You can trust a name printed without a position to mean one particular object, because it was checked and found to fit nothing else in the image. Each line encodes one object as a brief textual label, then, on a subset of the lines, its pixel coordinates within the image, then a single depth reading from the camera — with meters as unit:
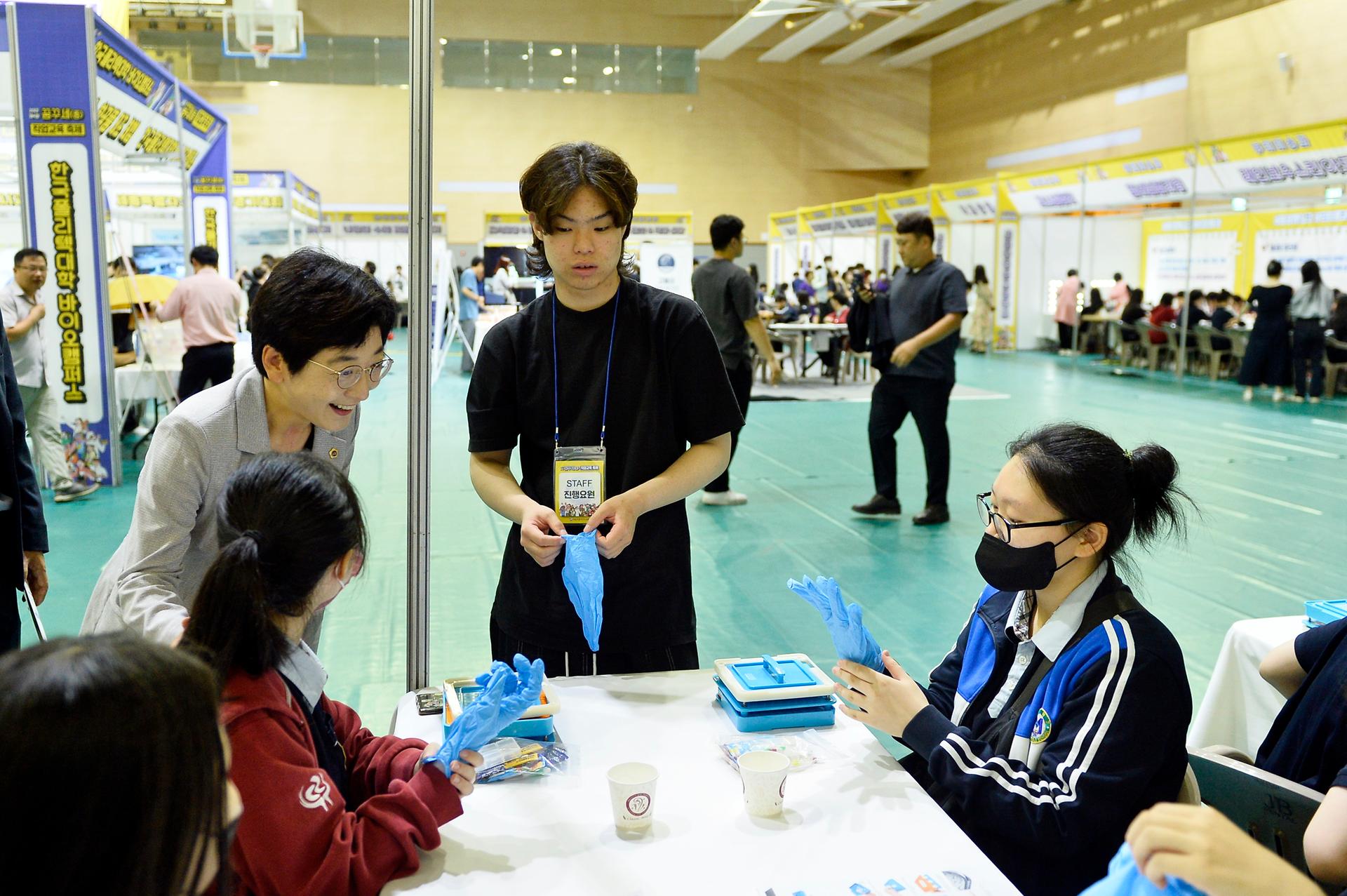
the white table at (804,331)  11.51
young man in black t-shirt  1.83
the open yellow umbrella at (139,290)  6.91
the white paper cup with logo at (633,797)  1.27
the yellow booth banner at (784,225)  21.66
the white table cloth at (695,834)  1.19
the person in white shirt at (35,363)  5.61
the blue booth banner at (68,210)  5.89
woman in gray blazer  1.48
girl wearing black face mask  1.35
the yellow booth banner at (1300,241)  12.37
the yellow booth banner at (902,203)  16.89
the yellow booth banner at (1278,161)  9.51
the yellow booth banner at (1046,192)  13.80
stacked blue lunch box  1.60
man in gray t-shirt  5.80
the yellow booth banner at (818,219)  19.66
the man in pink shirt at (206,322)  6.71
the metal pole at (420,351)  1.79
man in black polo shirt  5.17
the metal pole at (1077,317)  15.07
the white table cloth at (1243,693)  2.10
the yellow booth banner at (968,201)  15.64
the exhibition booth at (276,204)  15.06
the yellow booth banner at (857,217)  18.00
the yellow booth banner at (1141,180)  11.62
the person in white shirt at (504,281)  12.70
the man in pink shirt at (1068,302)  15.25
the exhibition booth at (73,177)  5.88
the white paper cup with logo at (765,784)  1.31
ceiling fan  18.23
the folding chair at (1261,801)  1.42
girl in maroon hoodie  1.11
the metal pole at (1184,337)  11.57
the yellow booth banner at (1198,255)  14.30
